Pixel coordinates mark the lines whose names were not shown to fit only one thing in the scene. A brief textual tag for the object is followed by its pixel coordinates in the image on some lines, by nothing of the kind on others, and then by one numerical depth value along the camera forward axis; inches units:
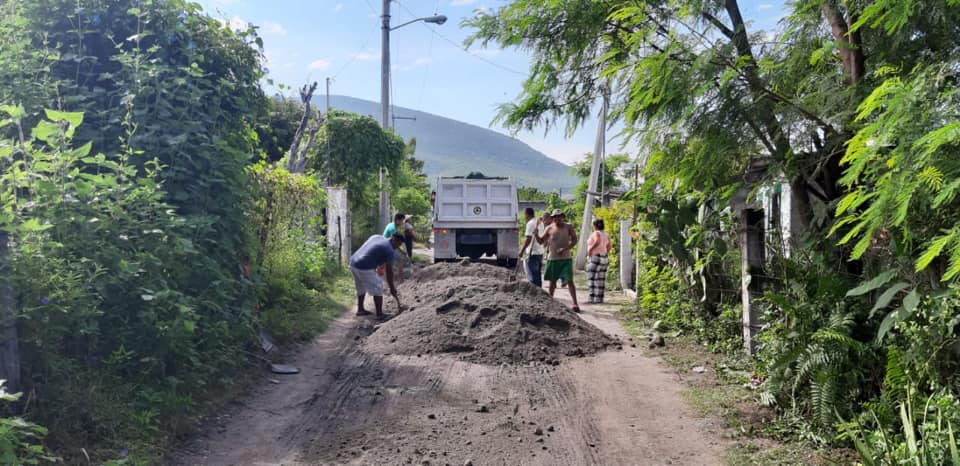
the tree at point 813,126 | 153.3
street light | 888.3
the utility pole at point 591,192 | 719.1
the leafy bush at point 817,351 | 198.5
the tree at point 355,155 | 975.6
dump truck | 774.5
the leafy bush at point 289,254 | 363.9
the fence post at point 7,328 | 163.2
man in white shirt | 527.2
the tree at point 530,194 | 1505.9
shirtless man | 481.7
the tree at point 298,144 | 639.1
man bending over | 418.6
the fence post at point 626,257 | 578.2
